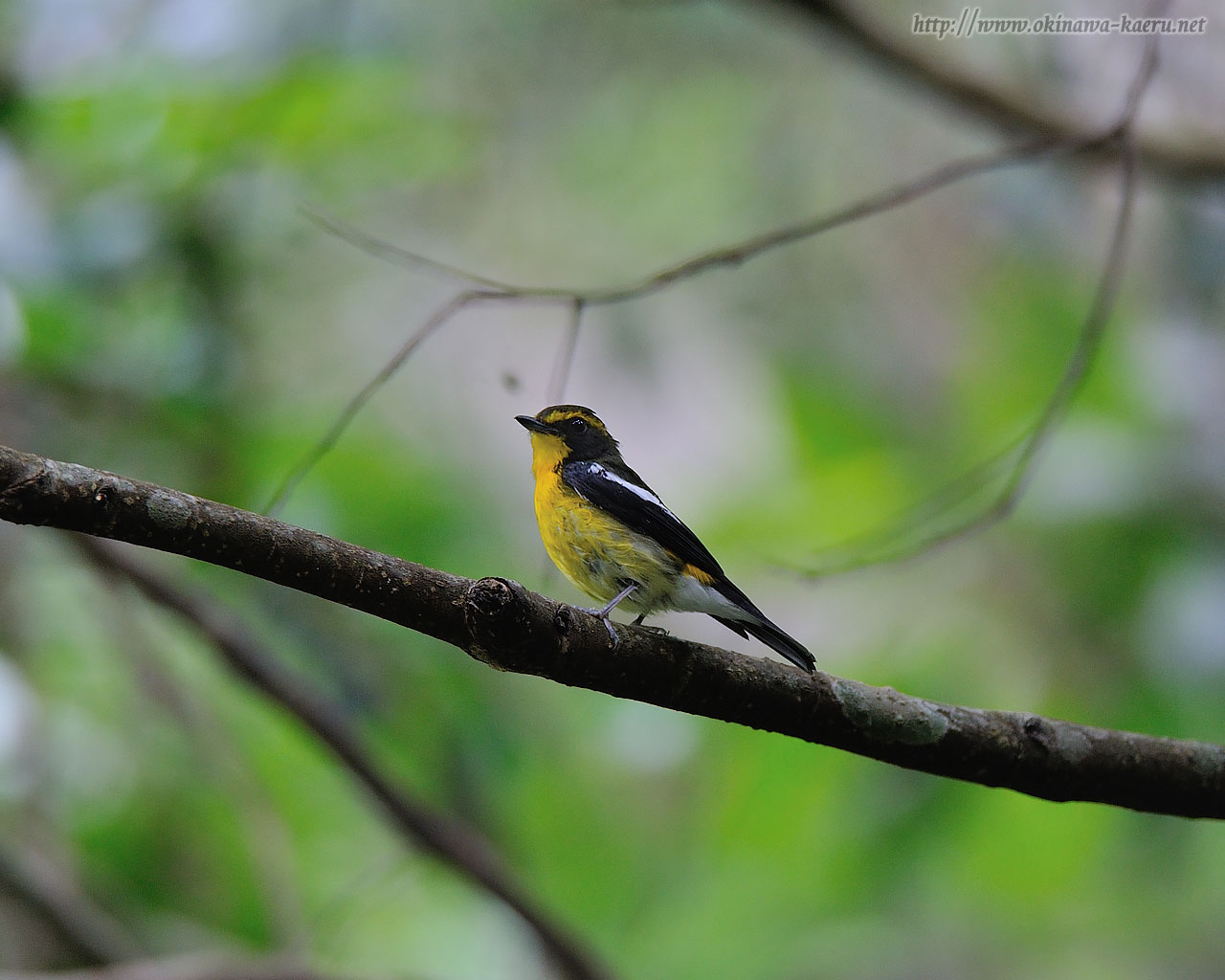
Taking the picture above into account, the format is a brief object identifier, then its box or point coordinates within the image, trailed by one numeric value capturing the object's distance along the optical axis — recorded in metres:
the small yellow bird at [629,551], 6.36
